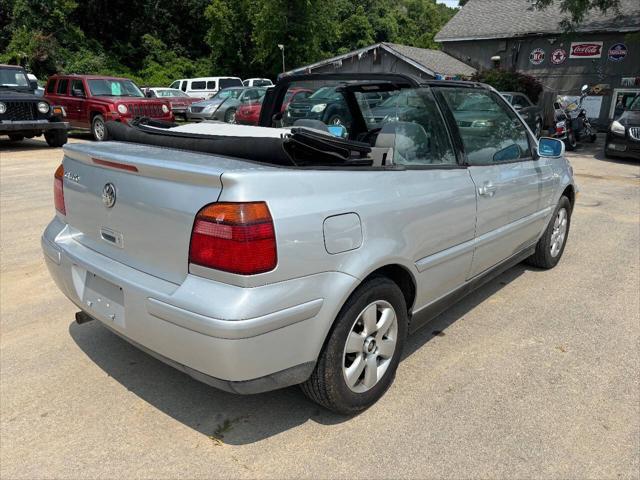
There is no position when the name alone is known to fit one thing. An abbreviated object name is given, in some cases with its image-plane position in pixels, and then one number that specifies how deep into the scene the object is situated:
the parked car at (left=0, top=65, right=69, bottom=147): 12.85
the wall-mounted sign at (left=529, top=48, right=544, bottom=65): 26.72
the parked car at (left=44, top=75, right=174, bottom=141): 14.80
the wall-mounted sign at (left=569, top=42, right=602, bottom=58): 24.86
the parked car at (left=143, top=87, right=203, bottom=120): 25.42
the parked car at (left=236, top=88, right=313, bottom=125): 18.39
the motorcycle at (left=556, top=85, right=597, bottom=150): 16.79
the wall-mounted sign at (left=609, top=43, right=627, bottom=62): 24.14
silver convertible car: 2.19
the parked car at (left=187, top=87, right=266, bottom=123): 21.52
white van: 30.27
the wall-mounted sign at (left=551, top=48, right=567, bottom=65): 25.97
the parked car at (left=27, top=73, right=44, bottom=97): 14.15
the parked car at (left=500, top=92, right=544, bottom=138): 15.52
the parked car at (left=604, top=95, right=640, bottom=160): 13.36
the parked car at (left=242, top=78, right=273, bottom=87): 32.97
